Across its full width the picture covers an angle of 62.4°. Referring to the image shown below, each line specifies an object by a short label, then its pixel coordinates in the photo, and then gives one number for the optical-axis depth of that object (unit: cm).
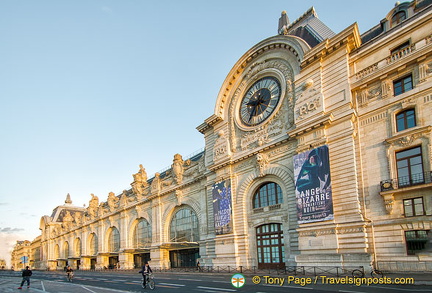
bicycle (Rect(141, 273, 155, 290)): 2304
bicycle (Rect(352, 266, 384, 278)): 2261
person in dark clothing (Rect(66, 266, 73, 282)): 3728
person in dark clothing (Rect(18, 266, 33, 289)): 2744
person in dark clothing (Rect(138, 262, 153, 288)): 2331
